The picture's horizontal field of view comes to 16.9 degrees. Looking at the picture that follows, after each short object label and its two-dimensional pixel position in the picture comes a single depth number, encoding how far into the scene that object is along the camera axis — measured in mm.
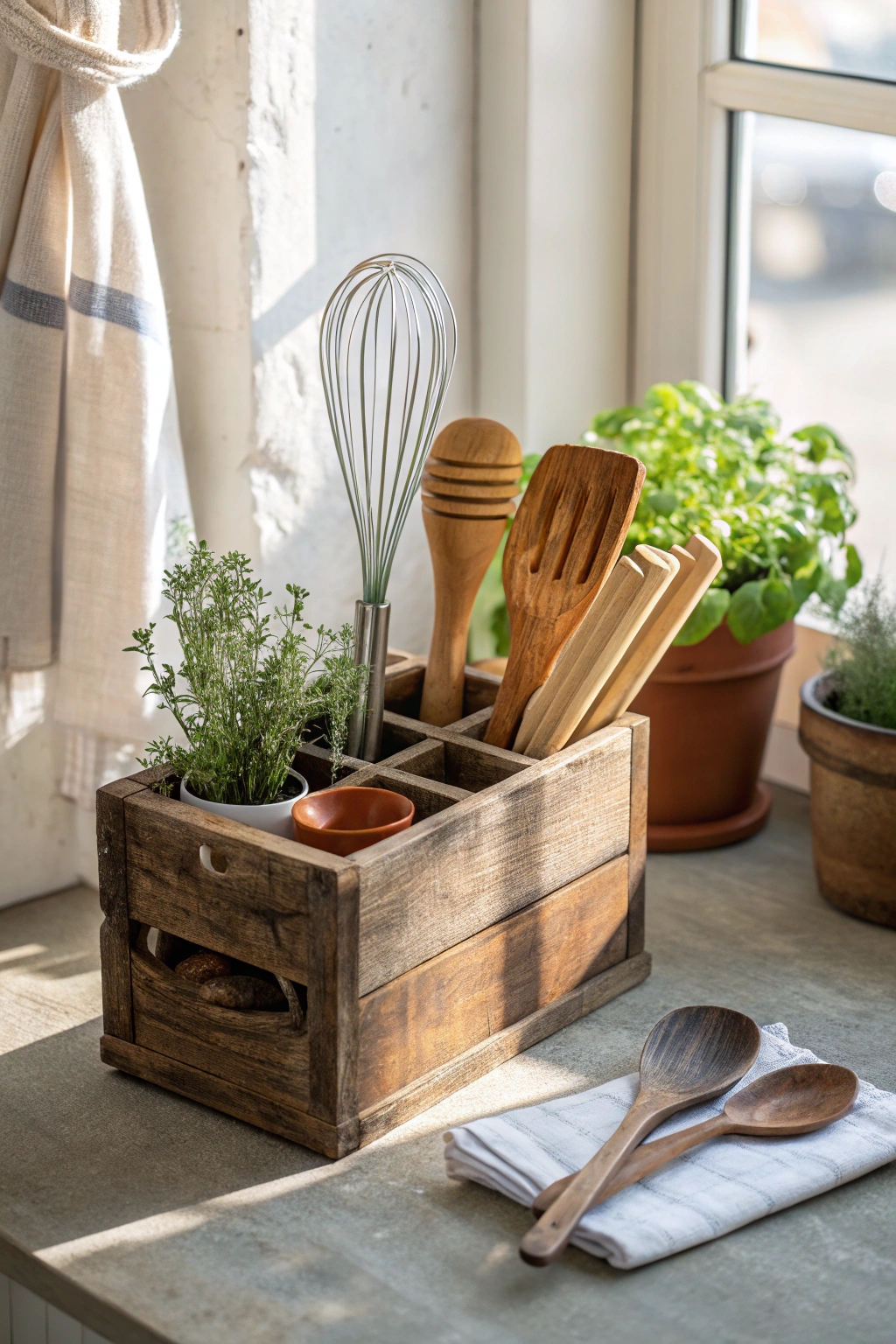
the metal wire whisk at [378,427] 1485
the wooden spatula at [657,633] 1462
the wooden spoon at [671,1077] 1313
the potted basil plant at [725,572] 1642
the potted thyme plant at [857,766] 1585
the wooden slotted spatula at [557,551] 1452
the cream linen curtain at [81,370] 1501
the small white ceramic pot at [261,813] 1407
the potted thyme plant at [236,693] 1410
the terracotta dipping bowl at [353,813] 1395
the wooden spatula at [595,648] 1434
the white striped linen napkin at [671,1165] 1320
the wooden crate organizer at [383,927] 1359
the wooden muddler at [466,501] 1483
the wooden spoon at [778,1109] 1356
